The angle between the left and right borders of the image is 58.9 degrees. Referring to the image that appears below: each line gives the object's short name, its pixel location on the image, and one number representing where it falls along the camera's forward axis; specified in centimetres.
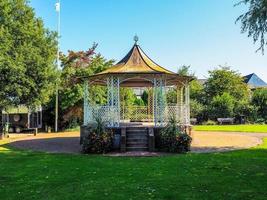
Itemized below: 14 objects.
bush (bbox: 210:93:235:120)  2542
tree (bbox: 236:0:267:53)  733
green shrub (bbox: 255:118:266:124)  2565
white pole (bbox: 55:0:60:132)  2057
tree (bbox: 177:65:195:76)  3501
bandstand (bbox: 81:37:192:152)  1226
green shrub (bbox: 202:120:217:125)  2491
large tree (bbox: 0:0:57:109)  1516
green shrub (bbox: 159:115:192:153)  1088
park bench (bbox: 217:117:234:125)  2452
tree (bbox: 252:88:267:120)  2589
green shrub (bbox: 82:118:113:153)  1098
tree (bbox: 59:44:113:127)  2053
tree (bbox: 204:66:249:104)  2788
